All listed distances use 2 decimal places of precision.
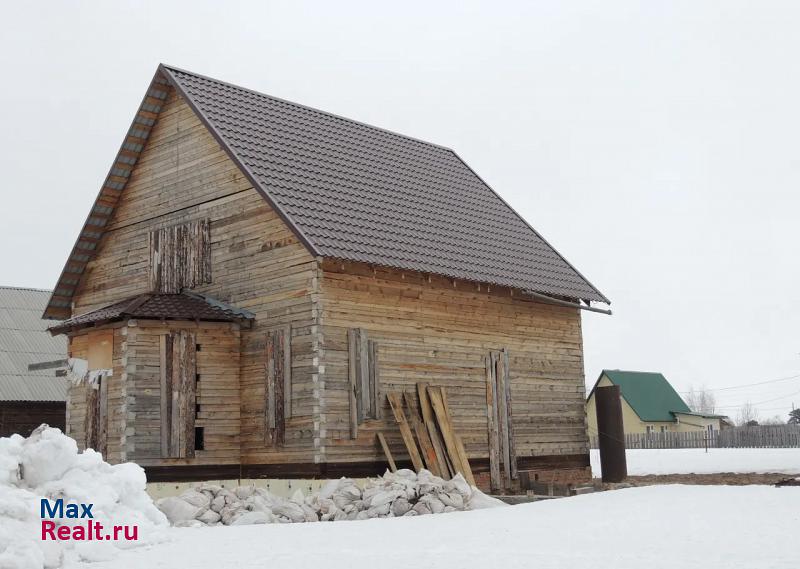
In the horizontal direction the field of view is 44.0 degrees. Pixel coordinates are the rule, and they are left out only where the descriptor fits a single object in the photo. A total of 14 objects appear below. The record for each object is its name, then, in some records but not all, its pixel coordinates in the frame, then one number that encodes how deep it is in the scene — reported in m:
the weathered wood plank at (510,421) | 23.20
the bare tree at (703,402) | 158.79
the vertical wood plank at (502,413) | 23.02
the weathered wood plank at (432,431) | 20.30
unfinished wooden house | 19.23
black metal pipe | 25.89
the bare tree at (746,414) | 158.12
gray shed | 30.44
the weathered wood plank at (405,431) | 19.70
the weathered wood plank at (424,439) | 20.11
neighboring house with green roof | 62.47
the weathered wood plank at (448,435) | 20.41
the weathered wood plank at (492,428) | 22.50
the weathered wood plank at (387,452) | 19.45
